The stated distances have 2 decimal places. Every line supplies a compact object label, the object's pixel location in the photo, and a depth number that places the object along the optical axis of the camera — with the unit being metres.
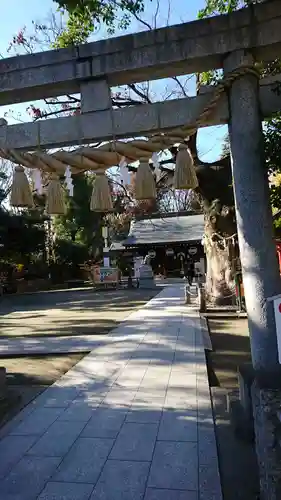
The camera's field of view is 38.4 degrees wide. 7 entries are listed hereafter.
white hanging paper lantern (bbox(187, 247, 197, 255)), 28.23
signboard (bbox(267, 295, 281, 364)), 2.79
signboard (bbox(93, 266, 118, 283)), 24.22
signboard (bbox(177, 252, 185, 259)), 29.45
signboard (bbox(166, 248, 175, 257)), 28.90
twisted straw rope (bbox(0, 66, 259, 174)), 3.68
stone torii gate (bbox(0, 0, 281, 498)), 3.53
